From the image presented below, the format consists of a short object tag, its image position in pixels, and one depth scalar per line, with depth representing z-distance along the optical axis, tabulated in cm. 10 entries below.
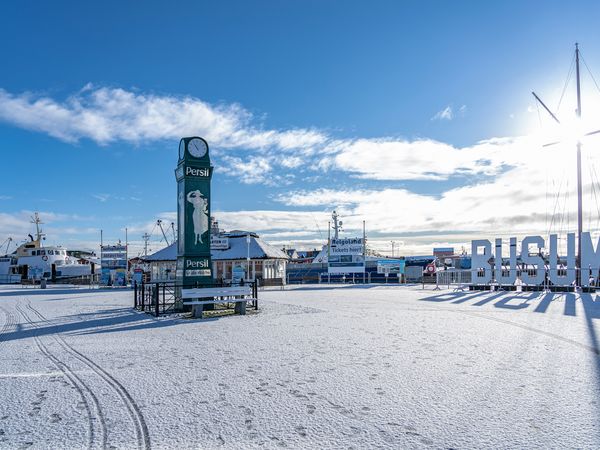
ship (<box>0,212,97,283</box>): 6228
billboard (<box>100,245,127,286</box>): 4181
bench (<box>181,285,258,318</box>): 1512
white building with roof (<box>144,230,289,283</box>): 4553
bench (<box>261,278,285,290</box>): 4371
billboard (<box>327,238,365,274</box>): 4694
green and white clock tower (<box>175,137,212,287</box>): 1716
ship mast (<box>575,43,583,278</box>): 3234
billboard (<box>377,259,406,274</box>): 4772
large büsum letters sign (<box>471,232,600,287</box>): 2702
